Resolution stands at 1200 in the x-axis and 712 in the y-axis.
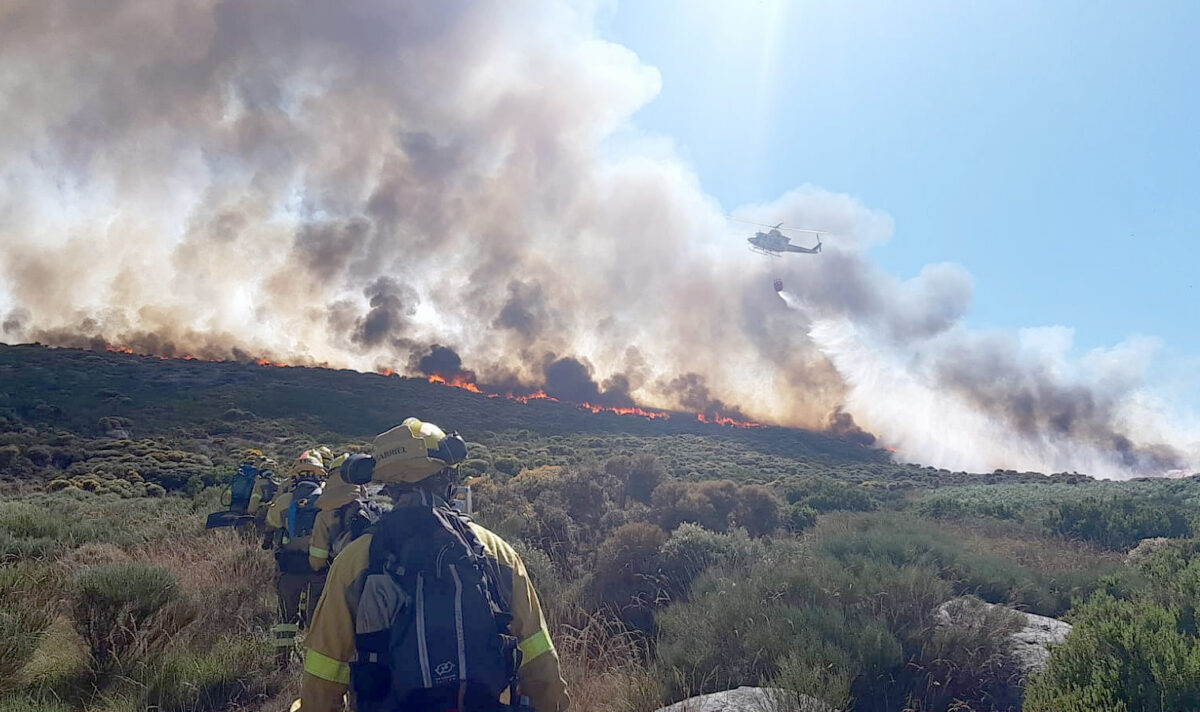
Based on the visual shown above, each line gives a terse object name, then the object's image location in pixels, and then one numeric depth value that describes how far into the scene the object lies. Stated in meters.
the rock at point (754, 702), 4.42
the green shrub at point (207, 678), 5.00
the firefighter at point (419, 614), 2.68
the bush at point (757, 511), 13.08
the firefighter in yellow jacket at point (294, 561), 6.25
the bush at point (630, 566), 8.77
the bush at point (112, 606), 5.59
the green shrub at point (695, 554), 8.88
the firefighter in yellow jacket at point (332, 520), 5.60
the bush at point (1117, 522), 12.02
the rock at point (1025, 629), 5.57
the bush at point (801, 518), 13.20
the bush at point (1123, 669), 4.04
